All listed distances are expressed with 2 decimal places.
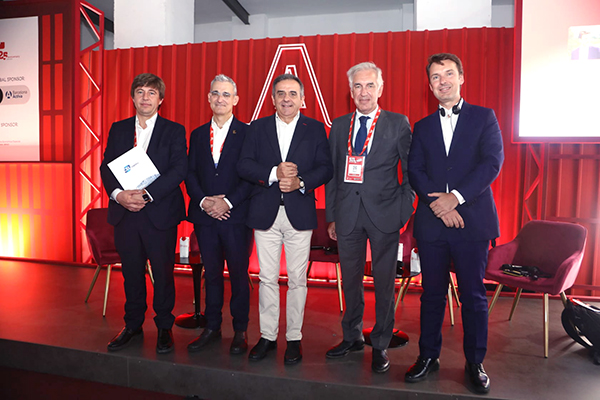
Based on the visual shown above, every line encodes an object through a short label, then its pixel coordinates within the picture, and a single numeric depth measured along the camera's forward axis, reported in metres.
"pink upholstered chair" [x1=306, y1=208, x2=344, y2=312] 3.65
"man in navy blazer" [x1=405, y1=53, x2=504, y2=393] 2.13
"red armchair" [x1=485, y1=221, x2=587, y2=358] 2.76
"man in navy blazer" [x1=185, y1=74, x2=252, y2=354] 2.56
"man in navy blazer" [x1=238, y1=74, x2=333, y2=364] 2.38
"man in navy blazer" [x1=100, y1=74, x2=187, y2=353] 2.53
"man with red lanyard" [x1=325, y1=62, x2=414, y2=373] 2.35
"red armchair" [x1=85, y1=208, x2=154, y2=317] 3.43
